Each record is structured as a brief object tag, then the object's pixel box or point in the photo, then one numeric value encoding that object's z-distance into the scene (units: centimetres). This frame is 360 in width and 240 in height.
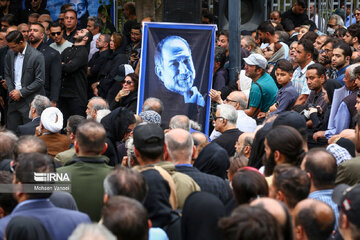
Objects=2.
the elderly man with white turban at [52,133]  1128
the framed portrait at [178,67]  1487
